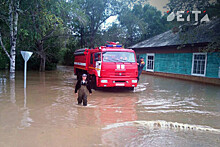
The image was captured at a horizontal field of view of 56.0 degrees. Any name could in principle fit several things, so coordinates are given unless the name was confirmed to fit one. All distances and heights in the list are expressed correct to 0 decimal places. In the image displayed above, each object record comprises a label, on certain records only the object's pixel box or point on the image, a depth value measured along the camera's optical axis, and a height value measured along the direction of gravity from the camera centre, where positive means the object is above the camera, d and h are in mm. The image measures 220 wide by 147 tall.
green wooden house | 15727 +908
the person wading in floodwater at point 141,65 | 13222 -2
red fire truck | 10422 -164
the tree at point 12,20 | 12929 +2784
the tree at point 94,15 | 27417 +6929
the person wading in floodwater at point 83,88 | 7578 -887
